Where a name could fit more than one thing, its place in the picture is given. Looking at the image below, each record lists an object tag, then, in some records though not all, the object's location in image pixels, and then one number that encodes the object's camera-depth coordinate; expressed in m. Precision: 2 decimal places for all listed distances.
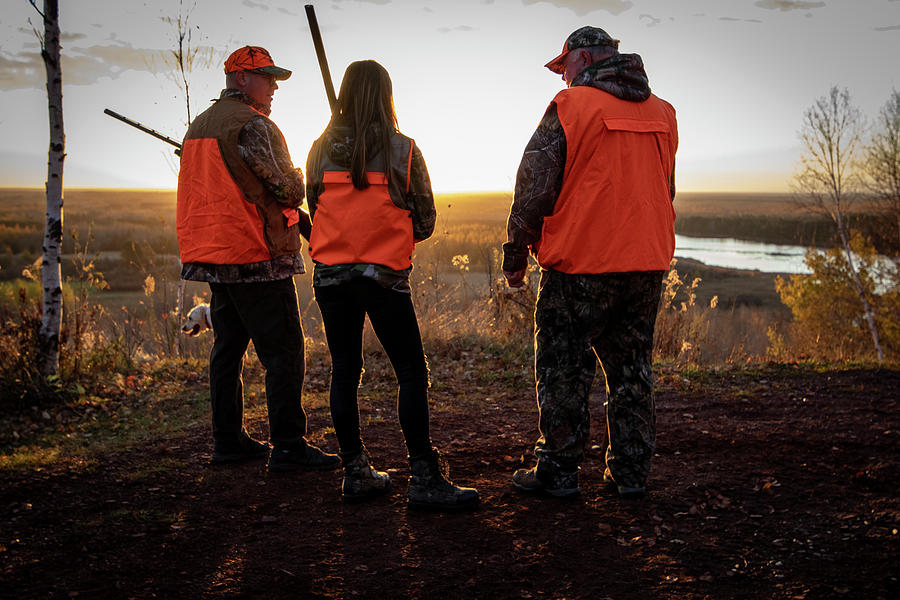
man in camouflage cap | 3.06
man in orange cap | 3.60
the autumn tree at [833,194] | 29.56
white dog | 5.56
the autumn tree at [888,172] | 34.22
